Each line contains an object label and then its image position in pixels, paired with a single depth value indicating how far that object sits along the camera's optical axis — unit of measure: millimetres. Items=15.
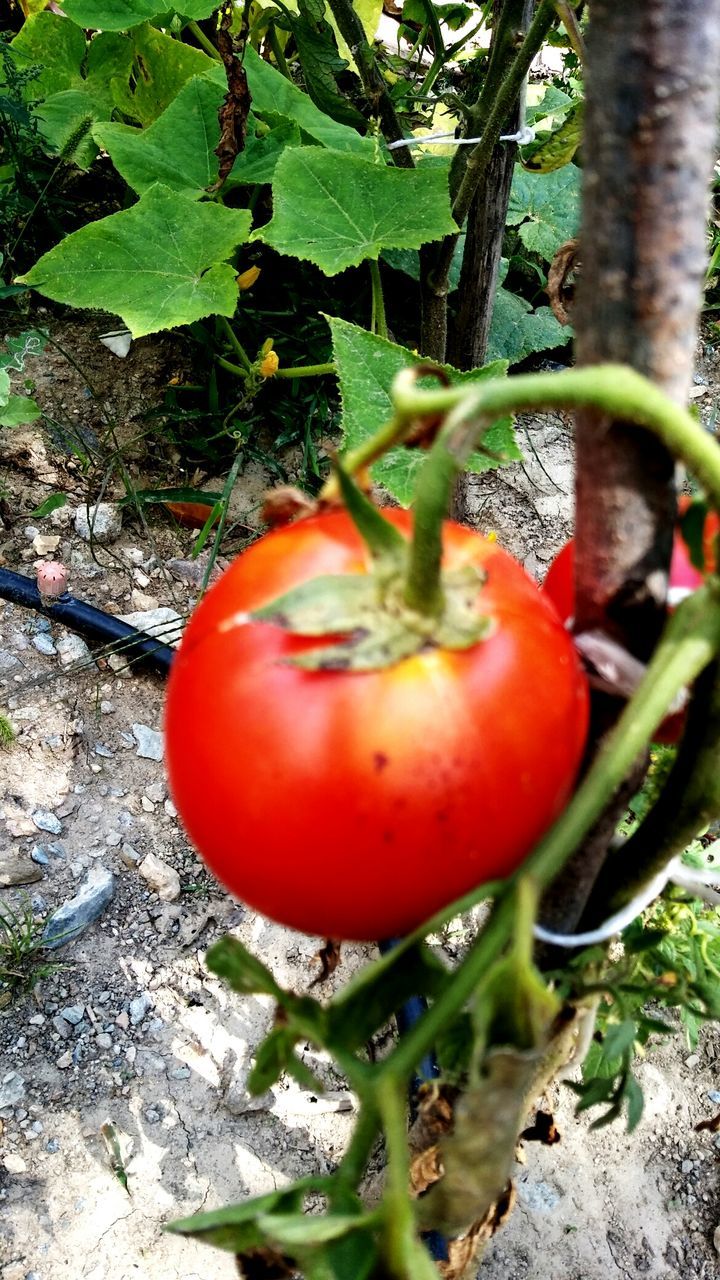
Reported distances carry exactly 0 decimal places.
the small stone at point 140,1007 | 457
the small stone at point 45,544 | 653
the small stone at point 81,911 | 473
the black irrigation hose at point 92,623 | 593
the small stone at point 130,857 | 528
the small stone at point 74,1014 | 453
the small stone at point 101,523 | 658
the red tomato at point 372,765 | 157
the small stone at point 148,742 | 570
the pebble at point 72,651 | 606
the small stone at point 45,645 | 609
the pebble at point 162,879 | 498
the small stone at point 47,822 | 532
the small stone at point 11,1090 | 427
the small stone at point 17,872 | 491
